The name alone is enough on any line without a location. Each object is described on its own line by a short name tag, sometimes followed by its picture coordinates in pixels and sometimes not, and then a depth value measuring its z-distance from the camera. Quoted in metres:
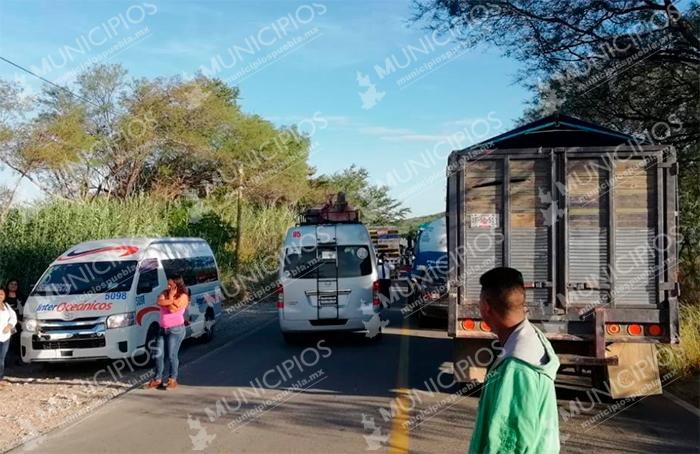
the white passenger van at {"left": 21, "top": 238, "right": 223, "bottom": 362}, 10.59
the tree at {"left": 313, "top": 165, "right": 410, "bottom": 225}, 56.78
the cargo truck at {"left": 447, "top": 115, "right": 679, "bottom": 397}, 7.66
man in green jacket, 2.58
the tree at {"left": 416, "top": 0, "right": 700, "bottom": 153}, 12.29
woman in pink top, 9.65
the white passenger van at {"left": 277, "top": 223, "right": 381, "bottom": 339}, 12.98
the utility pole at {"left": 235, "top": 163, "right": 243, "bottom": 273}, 26.38
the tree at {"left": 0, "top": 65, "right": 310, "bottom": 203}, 24.81
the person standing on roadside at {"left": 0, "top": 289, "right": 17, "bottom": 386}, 10.20
